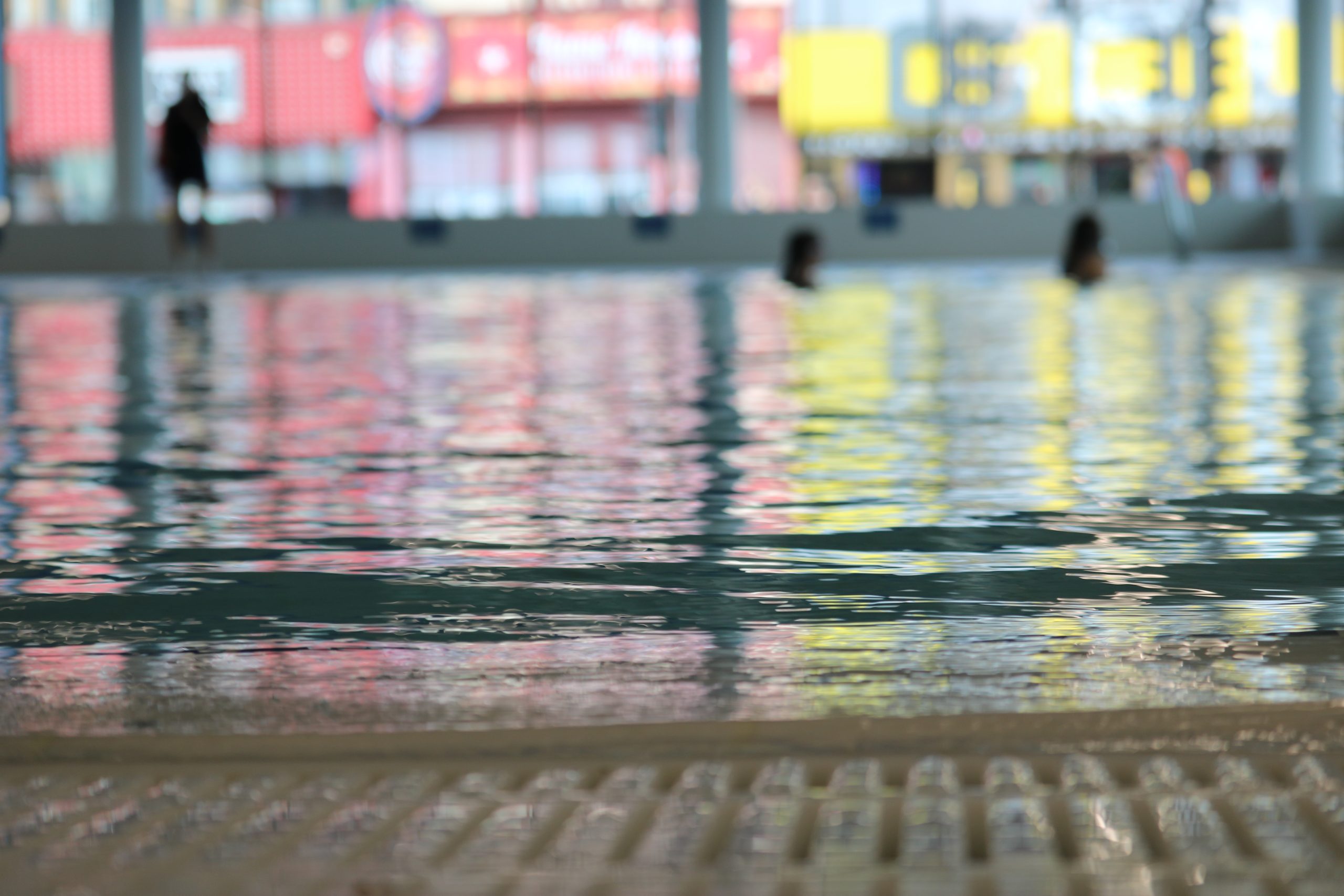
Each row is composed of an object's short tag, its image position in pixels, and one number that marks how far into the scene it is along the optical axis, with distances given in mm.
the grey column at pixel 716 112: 27562
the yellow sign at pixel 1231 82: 30188
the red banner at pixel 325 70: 29031
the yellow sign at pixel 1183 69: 29953
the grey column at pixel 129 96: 27125
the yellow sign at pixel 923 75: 30594
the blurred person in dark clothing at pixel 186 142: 18250
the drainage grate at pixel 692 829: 1843
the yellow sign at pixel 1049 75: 30438
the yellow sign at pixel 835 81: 30547
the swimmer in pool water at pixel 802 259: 18172
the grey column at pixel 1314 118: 27328
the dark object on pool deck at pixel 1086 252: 18281
